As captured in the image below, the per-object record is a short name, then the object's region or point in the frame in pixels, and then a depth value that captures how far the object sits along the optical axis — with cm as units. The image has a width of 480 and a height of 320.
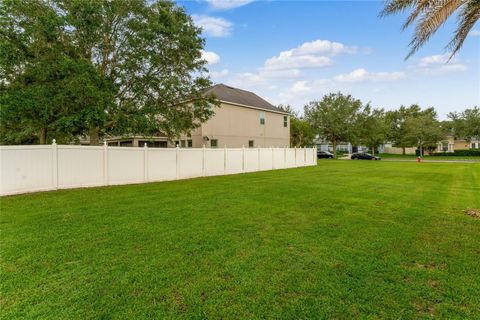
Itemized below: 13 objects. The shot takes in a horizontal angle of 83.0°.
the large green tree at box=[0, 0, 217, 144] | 976
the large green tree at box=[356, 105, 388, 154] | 4086
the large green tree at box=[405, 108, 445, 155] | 4338
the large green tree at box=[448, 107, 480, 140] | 4678
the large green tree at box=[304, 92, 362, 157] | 3909
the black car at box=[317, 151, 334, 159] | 4350
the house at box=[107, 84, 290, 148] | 2111
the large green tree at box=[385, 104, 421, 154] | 4988
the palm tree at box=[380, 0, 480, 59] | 602
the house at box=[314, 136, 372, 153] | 6685
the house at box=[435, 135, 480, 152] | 5472
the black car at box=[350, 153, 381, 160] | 3900
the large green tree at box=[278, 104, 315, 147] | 3716
